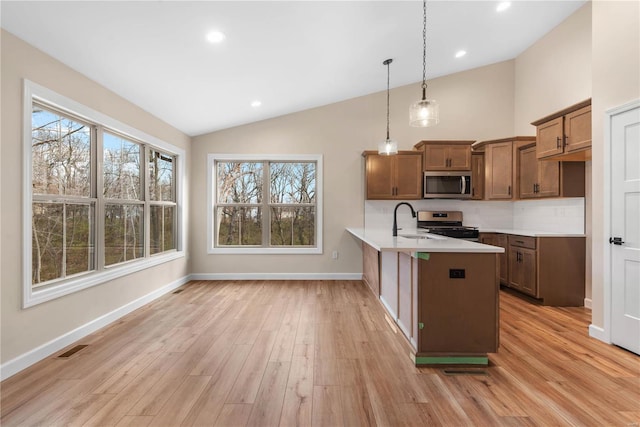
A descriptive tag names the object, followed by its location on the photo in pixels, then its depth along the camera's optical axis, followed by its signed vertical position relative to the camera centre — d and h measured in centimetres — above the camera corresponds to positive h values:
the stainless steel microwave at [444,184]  472 +45
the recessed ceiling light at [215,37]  260 +159
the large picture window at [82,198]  242 +13
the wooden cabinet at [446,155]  473 +92
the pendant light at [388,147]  364 +81
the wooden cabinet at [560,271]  369 -75
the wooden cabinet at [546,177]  380 +48
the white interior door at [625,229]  239 -15
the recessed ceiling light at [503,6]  331 +238
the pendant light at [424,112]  255 +87
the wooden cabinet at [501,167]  450 +71
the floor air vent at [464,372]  213 -118
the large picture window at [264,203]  518 +15
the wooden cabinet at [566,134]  316 +91
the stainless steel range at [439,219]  499 -13
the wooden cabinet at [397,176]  477 +58
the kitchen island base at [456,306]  223 -73
